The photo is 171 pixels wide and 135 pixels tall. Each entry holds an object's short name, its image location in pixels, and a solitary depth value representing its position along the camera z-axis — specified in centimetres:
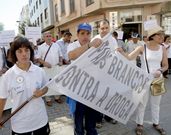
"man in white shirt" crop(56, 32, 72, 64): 388
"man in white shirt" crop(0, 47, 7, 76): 317
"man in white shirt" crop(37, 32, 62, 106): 363
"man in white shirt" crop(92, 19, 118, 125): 238
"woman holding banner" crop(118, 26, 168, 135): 222
